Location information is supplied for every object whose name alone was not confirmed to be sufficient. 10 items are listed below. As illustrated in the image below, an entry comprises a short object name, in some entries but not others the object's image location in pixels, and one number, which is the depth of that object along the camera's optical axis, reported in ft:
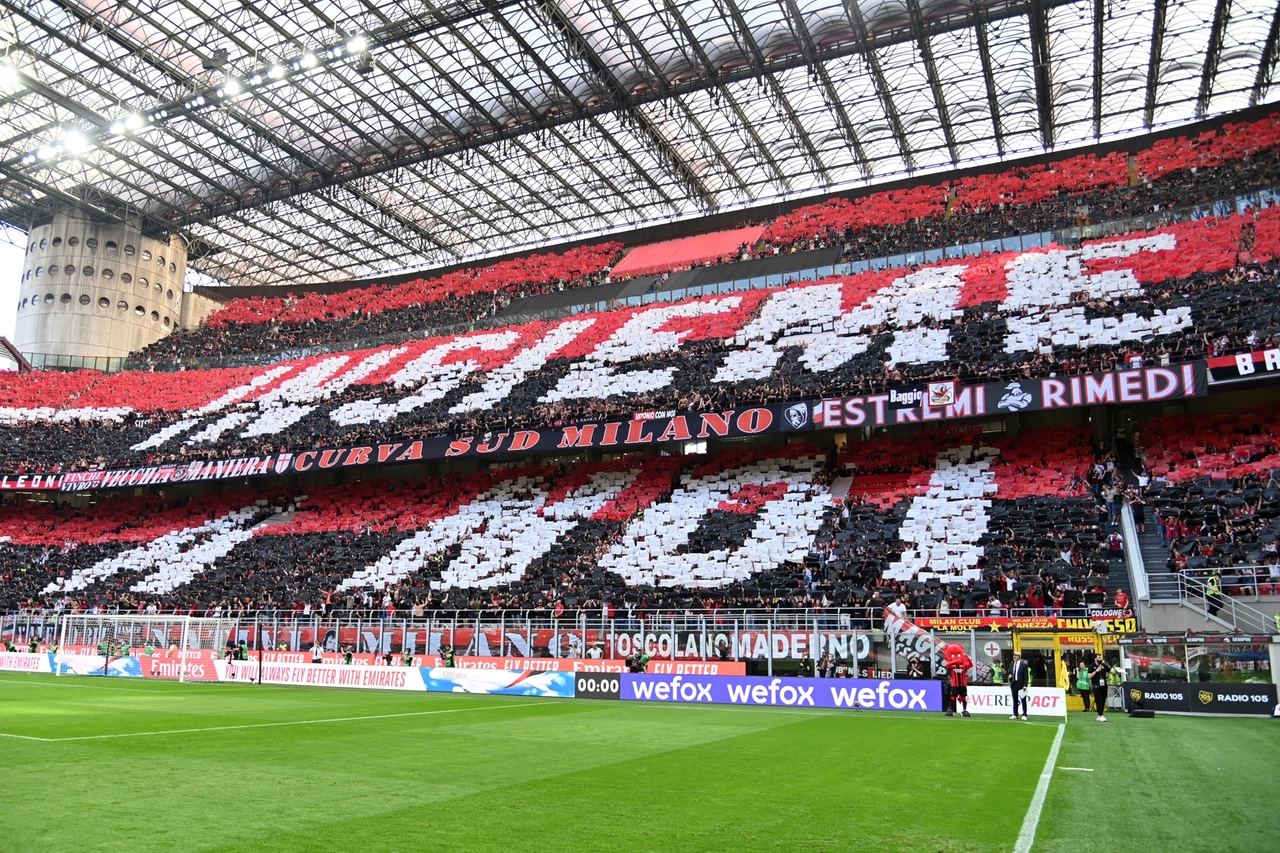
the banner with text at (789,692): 78.84
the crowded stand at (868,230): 156.76
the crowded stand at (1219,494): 89.45
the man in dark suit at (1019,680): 70.62
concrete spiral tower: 223.10
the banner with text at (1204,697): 71.82
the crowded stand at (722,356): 126.11
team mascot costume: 71.92
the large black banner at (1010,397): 109.19
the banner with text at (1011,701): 74.28
